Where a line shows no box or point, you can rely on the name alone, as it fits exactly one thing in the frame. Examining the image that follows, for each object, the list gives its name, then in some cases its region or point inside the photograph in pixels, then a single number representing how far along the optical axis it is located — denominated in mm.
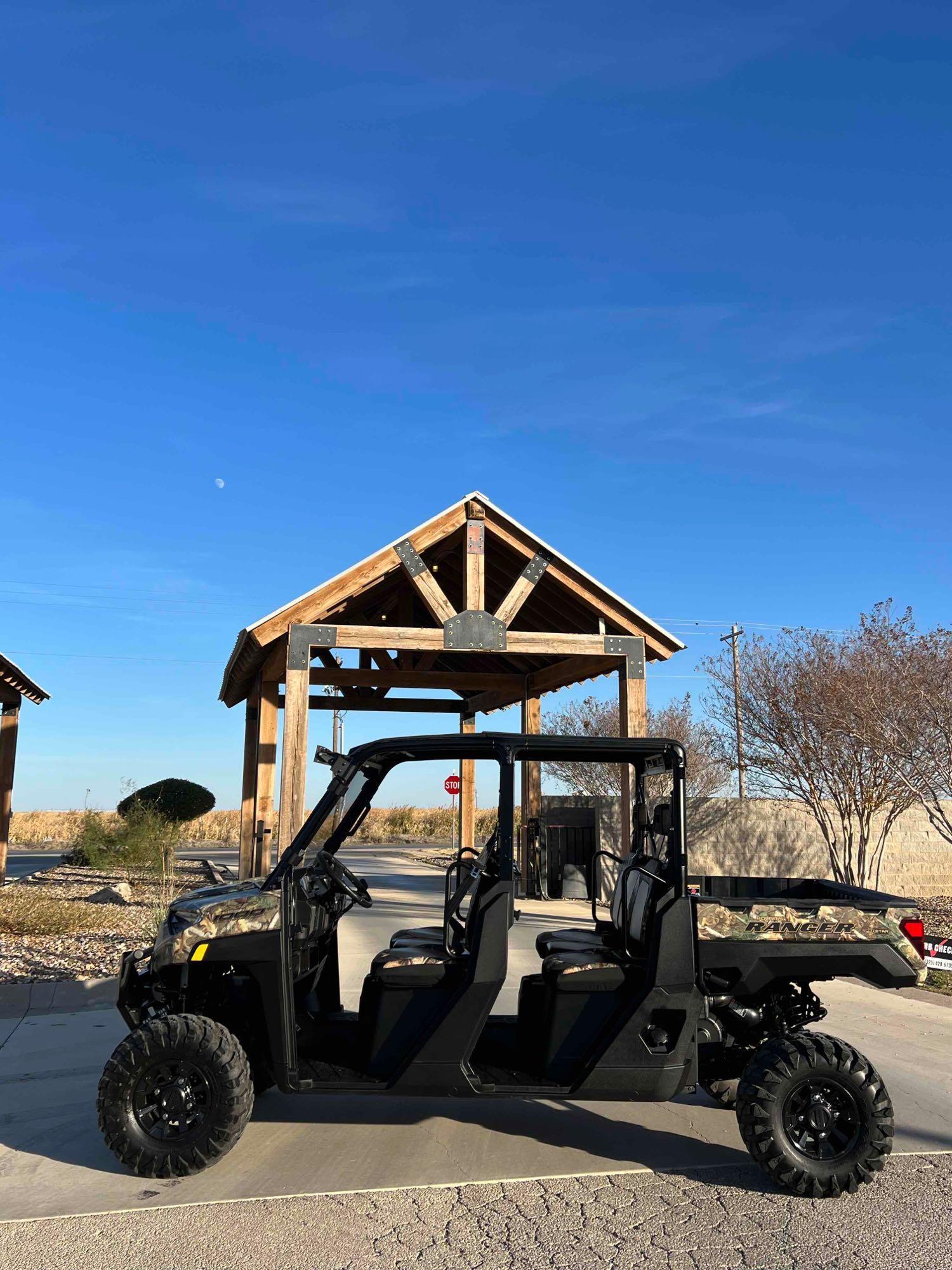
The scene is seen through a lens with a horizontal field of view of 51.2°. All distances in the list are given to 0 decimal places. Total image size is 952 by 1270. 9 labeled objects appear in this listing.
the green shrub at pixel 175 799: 21531
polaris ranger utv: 4258
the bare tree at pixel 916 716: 14227
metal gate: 16016
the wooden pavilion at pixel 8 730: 16422
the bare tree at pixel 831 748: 15352
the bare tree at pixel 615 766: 27312
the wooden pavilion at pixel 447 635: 11703
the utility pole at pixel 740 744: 18141
